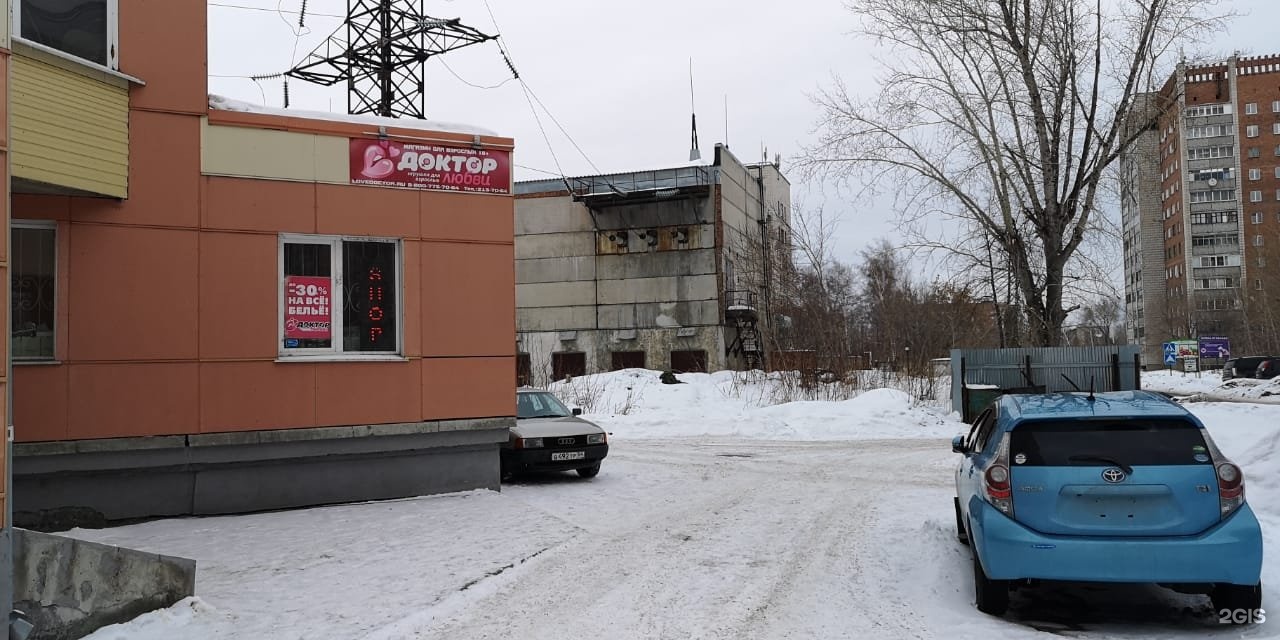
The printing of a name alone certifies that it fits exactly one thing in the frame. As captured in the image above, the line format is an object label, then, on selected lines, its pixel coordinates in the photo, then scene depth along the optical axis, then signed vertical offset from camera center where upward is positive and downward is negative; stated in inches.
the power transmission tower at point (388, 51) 969.5 +334.8
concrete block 195.3 -56.0
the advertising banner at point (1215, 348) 2314.2 -43.3
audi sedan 504.7 -60.6
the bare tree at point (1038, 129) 888.3 +217.2
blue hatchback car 213.6 -44.2
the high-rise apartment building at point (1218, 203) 3592.5 +576.9
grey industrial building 1612.9 +131.7
